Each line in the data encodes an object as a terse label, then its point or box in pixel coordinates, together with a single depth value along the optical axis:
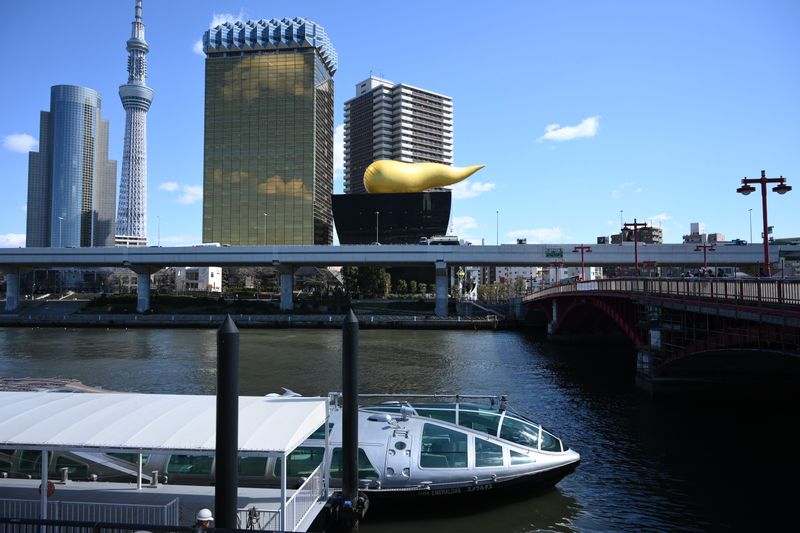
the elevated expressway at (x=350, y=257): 96.81
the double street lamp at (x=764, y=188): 25.22
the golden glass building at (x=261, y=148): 180.50
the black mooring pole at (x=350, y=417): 13.73
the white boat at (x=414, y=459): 13.96
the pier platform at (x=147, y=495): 12.32
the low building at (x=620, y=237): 131.77
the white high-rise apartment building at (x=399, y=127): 196.00
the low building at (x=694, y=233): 159.25
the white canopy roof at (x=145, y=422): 10.59
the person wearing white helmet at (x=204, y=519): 8.90
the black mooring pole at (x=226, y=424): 9.18
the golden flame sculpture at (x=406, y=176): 128.75
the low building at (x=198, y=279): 164.77
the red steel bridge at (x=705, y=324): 20.69
